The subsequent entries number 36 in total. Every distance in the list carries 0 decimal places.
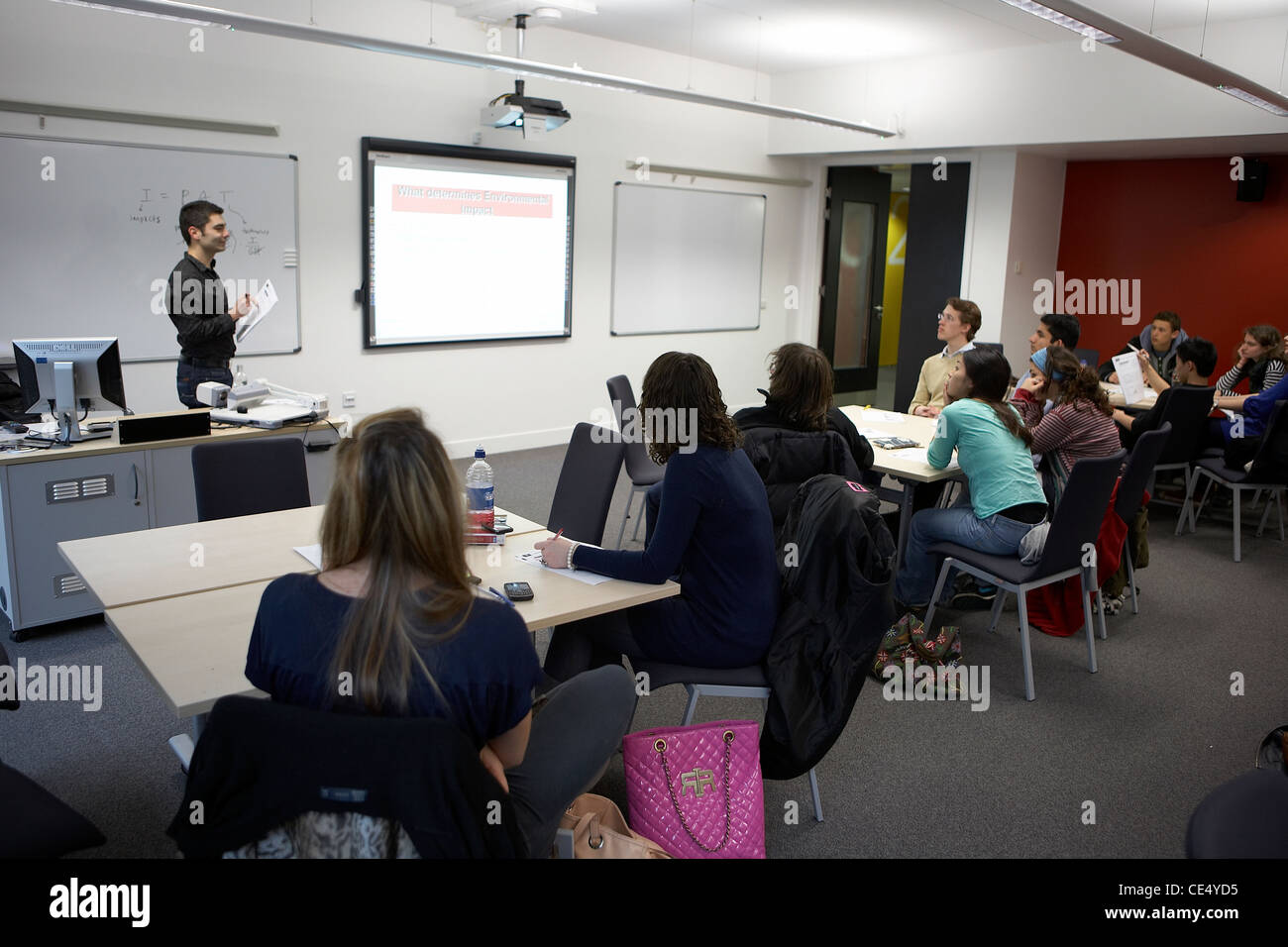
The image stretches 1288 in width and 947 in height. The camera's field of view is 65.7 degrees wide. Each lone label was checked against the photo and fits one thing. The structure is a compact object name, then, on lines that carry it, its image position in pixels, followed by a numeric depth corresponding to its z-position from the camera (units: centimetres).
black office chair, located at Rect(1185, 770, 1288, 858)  142
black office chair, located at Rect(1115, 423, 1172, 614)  395
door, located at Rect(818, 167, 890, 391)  974
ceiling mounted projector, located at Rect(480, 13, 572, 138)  655
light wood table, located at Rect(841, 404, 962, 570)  422
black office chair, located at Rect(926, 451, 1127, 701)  356
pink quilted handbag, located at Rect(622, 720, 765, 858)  246
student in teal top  388
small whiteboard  822
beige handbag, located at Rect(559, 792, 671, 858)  222
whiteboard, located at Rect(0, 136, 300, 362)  519
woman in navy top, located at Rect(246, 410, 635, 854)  160
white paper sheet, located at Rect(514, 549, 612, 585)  267
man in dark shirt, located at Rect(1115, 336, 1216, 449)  638
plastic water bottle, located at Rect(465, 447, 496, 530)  303
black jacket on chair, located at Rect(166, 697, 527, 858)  145
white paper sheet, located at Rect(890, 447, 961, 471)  448
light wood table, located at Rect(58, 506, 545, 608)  254
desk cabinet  384
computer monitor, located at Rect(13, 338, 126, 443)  398
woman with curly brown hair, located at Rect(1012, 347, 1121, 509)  427
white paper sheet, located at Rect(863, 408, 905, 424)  541
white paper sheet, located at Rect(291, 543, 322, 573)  277
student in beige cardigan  555
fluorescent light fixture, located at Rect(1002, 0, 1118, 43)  447
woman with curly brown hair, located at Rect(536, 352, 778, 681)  260
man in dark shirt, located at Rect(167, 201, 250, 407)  451
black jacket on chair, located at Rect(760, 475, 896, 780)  255
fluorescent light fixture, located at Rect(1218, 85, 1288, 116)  572
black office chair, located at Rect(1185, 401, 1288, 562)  544
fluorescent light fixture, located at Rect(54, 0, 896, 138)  416
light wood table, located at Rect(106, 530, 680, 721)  201
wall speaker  789
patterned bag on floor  392
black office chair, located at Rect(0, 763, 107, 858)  187
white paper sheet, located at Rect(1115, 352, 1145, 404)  638
